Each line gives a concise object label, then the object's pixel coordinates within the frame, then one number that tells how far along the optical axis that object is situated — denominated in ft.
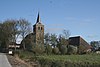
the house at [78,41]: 264.94
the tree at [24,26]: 201.27
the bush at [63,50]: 185.20
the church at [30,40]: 192.65
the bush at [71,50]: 188.87
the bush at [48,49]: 177.88
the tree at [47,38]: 219.29
